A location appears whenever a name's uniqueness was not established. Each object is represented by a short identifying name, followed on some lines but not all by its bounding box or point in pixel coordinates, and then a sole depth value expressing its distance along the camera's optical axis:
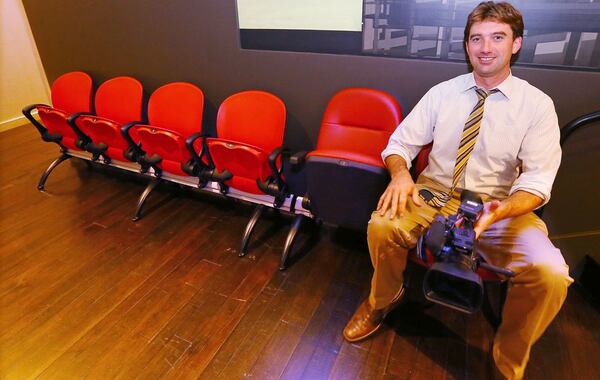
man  1.45
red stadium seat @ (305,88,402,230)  1.73
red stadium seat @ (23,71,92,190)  3.05
